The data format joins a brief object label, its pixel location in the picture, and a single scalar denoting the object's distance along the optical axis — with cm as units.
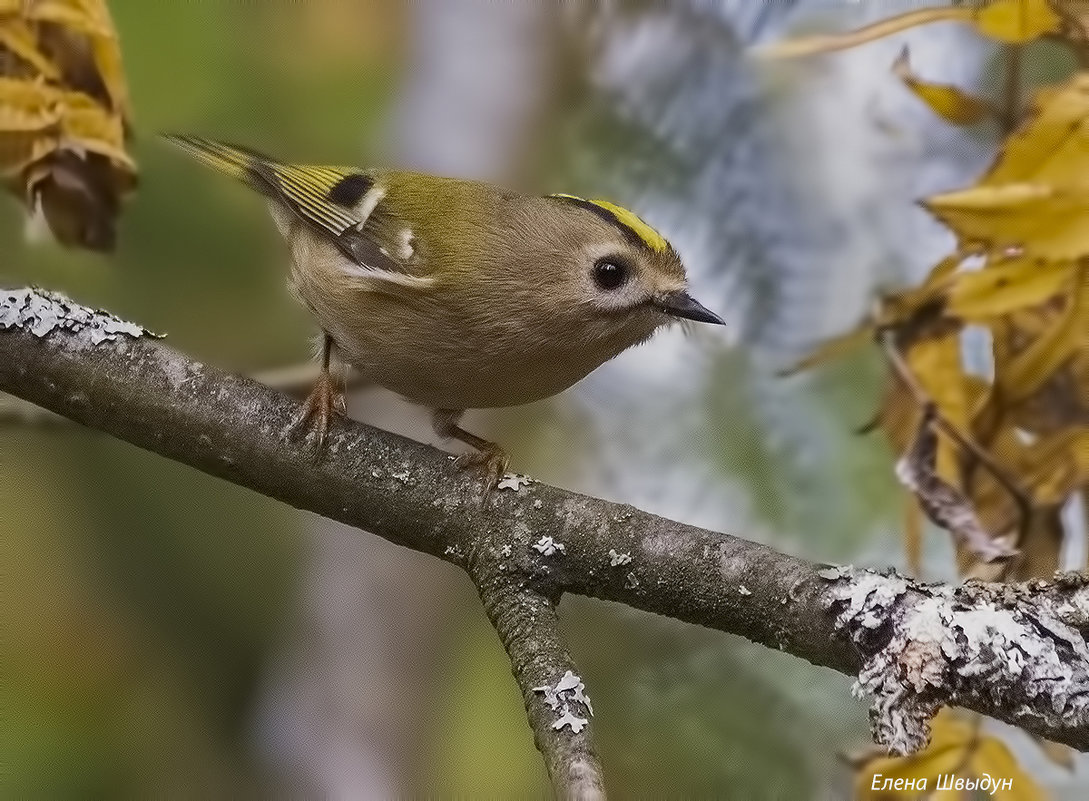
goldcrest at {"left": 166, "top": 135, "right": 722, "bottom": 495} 248
